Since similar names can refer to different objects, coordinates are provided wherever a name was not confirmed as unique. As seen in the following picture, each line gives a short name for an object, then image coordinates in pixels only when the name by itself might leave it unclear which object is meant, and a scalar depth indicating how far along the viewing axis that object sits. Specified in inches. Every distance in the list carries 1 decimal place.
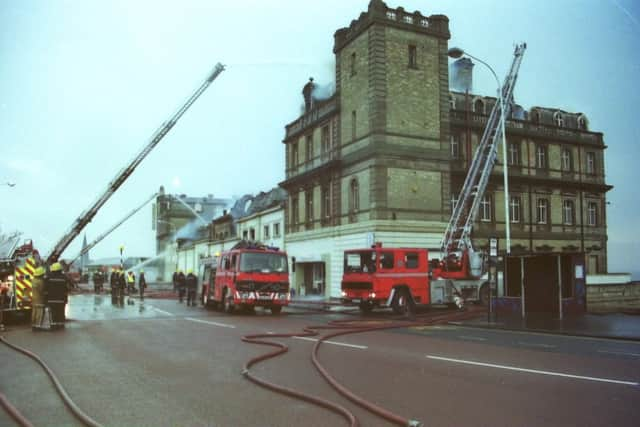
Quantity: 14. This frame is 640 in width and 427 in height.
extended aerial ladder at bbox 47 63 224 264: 1173.7
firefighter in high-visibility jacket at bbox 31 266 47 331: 682.8
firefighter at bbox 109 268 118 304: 1273.4
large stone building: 1353.3
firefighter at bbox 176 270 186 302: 1411.2
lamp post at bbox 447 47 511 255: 925.5
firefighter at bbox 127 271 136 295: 1665.7
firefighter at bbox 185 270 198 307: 1258.6
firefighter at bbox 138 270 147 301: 1346.1
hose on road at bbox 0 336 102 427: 240.2
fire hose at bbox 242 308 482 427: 249.1
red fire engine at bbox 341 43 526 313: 919.7
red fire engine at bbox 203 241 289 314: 935.7
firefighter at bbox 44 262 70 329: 686.5
